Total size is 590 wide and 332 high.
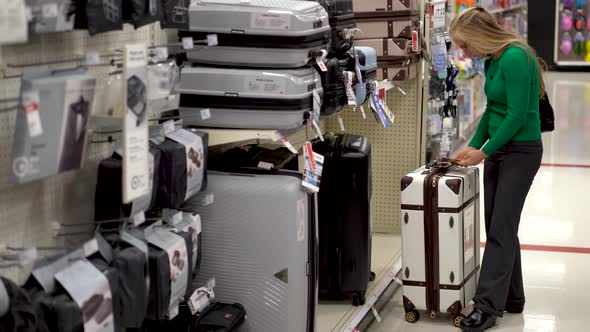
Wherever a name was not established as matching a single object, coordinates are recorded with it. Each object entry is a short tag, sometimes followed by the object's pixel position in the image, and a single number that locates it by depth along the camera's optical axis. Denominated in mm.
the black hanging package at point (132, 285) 2557
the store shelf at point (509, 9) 11720
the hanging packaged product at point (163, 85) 2791
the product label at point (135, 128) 2393
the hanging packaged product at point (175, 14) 2945
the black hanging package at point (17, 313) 2160
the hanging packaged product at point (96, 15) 2445
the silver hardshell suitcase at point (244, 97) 3432
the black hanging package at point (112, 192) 2764
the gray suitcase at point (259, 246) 3406
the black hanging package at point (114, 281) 2471
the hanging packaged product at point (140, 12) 2631
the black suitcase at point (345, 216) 4605
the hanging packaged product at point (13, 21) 2016
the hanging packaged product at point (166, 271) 2756
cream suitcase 4582
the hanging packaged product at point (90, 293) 2330
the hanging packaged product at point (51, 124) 2191
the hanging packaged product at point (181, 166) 2873
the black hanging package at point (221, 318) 3195
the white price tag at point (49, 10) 2285
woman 4305
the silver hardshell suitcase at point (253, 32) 3432
